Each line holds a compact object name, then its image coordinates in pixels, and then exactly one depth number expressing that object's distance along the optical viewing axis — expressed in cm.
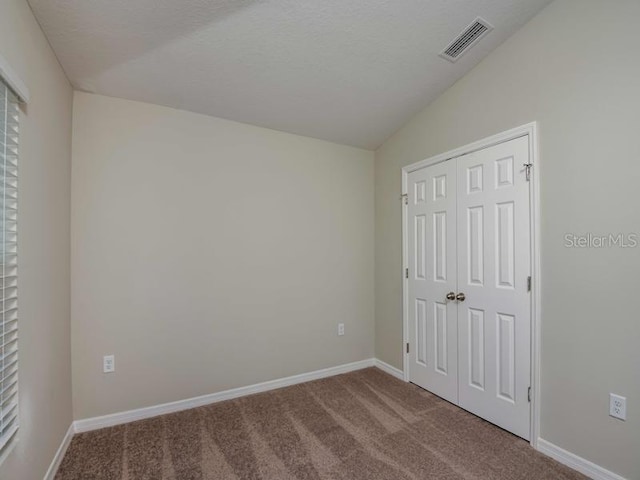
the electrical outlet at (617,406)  158
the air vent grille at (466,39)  196
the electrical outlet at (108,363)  219
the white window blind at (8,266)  124
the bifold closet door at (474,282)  206
